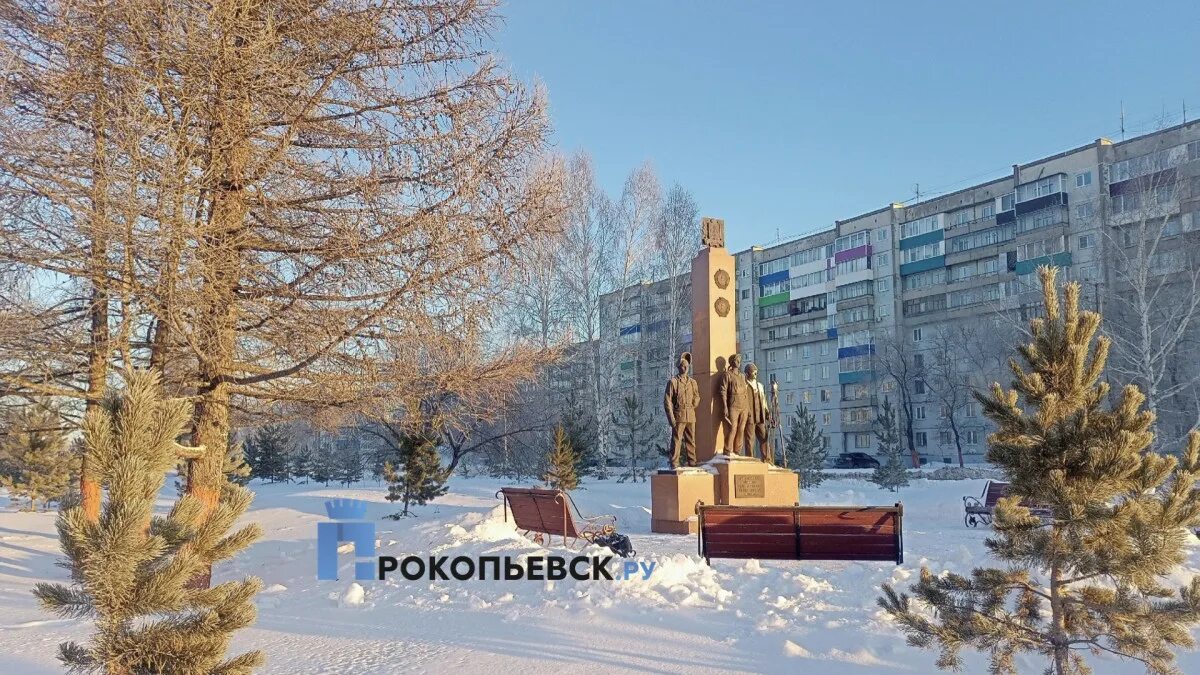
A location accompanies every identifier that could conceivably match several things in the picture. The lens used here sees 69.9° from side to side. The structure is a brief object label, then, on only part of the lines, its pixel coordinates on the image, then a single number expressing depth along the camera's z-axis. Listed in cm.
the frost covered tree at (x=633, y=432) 3397
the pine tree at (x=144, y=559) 321
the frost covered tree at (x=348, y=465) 3922
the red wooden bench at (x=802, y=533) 965
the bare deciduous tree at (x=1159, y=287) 2597
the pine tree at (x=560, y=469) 2131
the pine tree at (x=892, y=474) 2780
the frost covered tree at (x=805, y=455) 2883
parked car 5050
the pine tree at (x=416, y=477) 2022
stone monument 1484
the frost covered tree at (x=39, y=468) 2300
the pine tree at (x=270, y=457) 3938
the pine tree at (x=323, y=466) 3997
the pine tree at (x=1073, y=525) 451
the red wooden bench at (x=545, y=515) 1052
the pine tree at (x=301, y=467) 4372
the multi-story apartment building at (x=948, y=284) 3634
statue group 1541
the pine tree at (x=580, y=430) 2866
